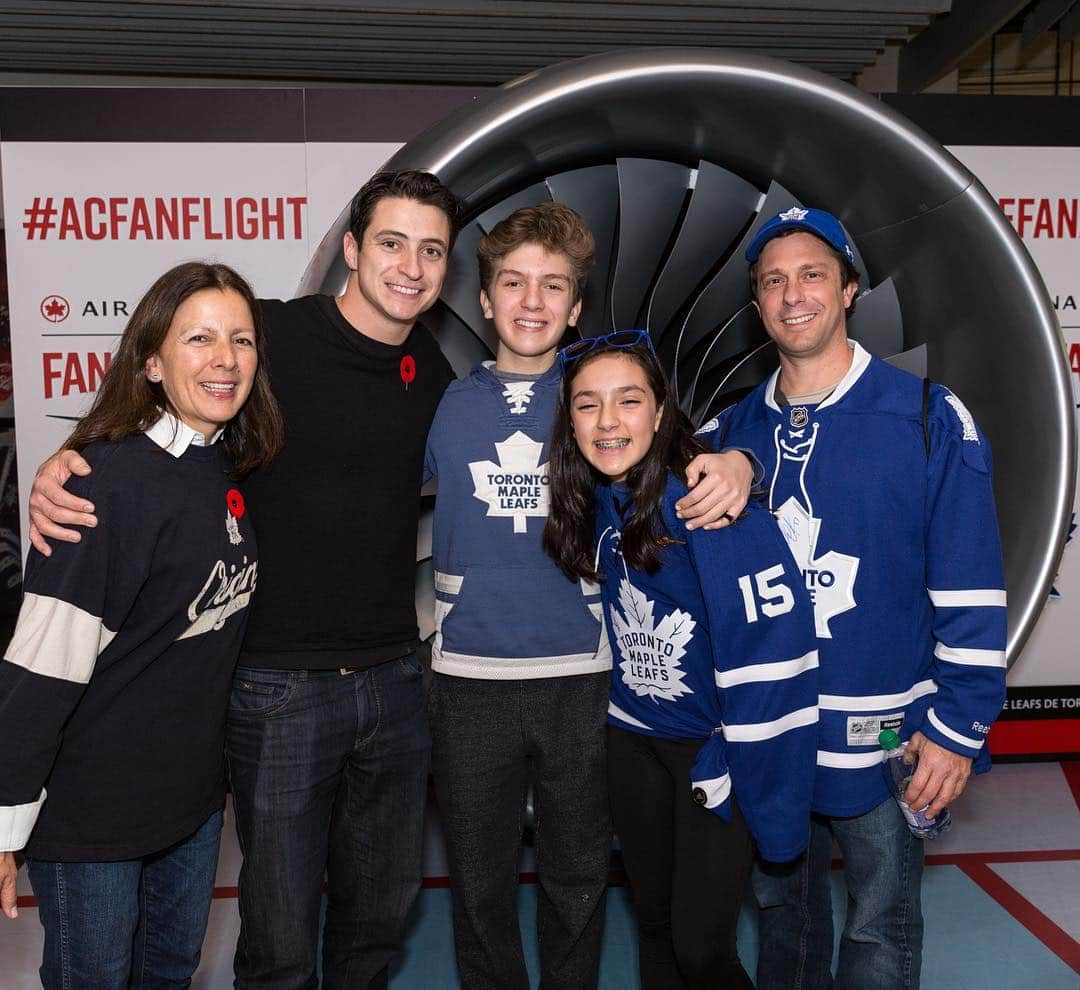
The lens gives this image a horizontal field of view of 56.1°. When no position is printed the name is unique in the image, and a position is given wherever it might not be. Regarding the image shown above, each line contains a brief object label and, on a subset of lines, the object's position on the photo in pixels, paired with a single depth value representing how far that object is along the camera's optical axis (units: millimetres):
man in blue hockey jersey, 1702
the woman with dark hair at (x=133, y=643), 1398
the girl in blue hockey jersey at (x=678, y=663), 1615
